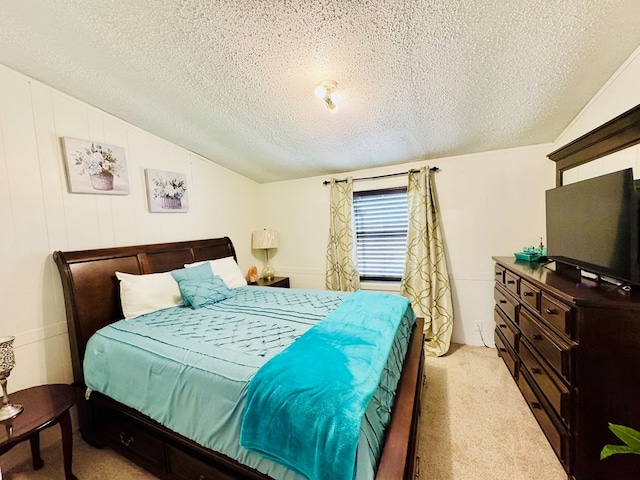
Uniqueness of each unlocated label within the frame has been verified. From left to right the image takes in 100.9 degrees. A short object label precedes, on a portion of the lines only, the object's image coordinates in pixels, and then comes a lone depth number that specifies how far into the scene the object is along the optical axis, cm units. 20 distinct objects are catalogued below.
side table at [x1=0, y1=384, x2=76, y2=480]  129
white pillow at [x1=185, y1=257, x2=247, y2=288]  299
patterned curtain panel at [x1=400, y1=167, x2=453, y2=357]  298
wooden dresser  125
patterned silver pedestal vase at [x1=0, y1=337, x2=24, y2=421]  141
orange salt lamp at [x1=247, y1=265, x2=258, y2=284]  370
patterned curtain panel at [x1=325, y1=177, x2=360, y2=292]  352
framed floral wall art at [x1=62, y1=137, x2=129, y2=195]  211
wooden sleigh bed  116
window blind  338
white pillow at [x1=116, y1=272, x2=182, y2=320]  219
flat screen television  129
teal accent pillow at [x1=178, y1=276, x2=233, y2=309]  234
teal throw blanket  93
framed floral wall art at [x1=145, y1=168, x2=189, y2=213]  269
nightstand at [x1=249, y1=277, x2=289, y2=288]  361
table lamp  393
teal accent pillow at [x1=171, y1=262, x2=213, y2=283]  252
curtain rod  306
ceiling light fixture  188
